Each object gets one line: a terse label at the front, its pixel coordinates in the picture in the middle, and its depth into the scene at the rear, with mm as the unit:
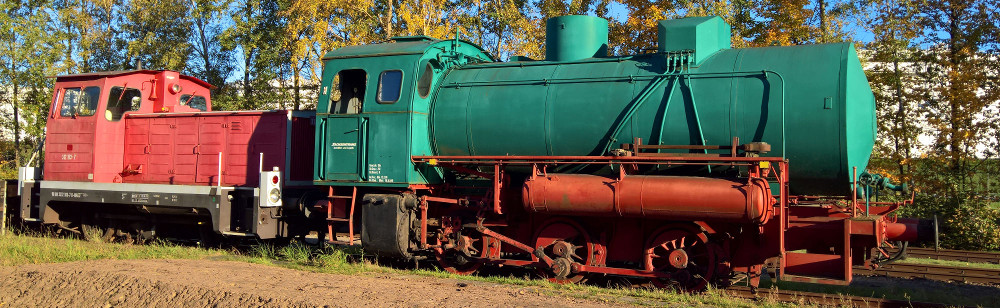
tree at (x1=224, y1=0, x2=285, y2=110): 27656
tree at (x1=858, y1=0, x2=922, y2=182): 19719
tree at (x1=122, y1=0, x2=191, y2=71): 31469
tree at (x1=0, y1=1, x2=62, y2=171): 29172
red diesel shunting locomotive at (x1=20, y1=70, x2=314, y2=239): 11797
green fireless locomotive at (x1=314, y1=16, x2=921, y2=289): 7723
